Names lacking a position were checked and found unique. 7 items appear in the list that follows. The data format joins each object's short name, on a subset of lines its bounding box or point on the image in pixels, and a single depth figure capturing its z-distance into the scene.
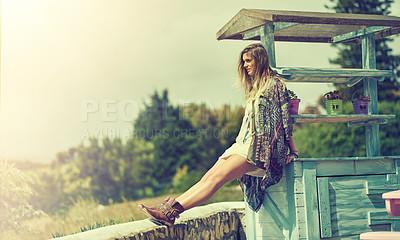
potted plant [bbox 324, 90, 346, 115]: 5.15
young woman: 4.21
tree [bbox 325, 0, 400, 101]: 14.06
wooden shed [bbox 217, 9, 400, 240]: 4.52
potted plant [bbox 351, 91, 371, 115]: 5.23
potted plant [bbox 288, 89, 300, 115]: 4.78
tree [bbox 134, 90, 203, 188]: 17.59
